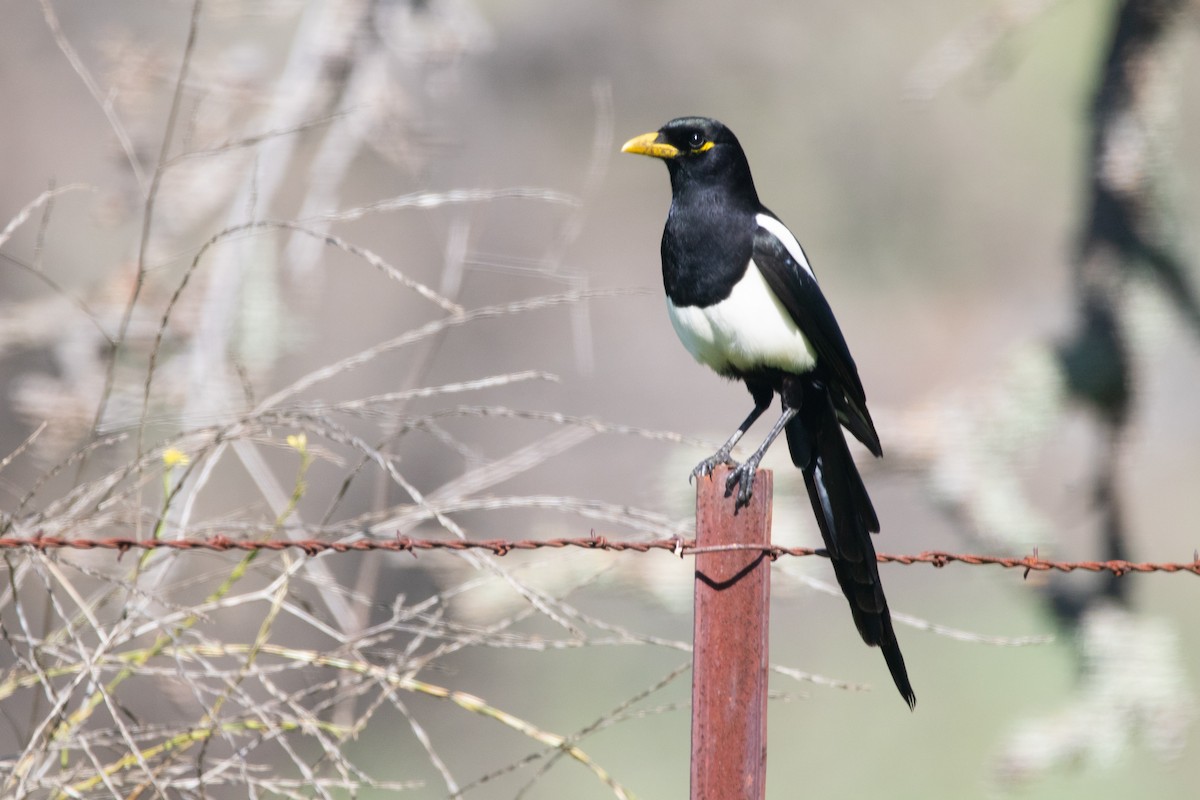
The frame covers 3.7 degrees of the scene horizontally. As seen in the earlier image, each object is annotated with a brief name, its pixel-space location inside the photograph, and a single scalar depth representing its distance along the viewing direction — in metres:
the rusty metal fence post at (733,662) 13.19
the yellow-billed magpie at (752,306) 13.59
